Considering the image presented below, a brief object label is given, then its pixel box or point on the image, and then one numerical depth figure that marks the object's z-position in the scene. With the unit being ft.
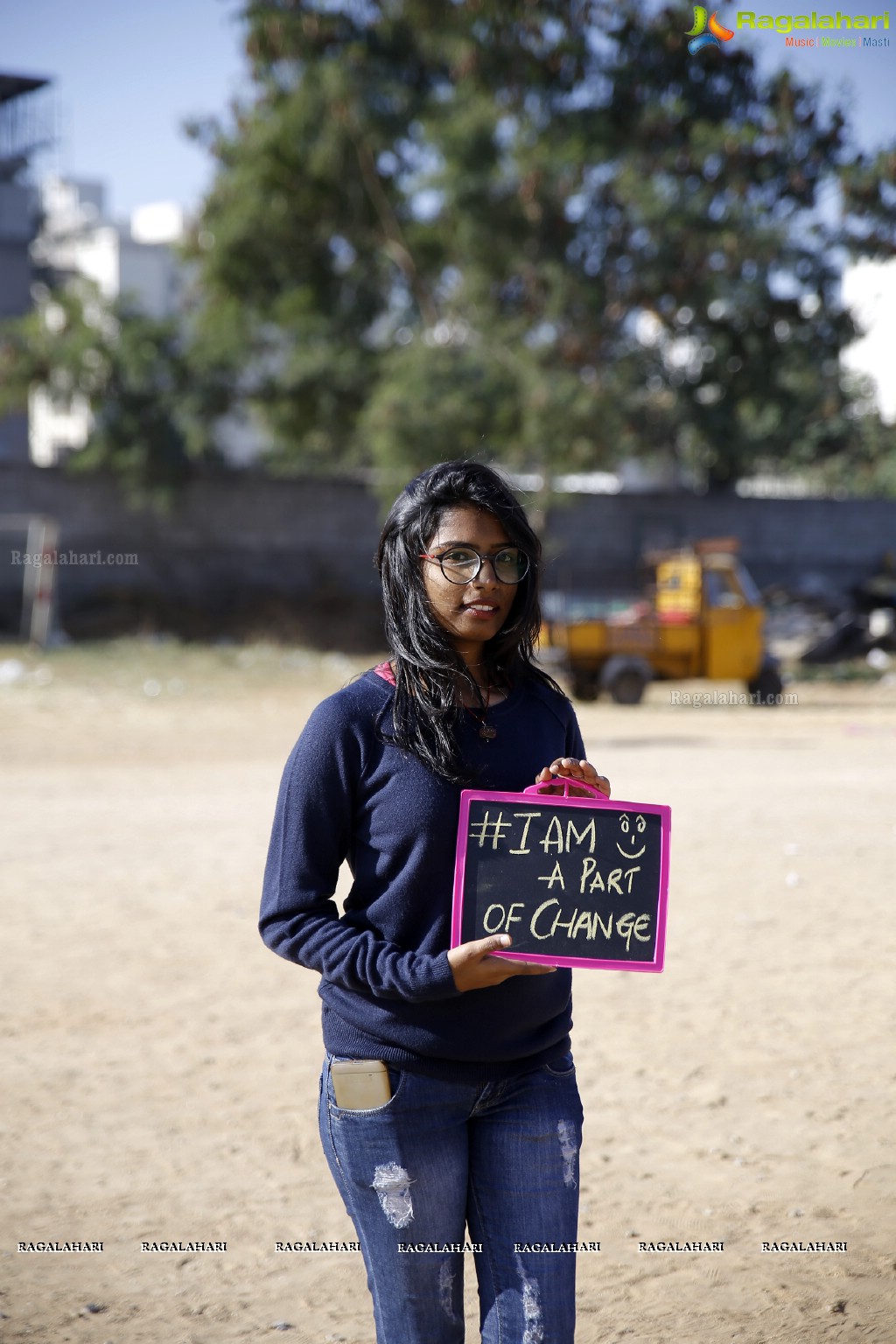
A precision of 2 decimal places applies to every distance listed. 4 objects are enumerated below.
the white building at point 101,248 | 131.95
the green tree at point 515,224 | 58.70
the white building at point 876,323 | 68.39
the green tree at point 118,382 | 65.10
